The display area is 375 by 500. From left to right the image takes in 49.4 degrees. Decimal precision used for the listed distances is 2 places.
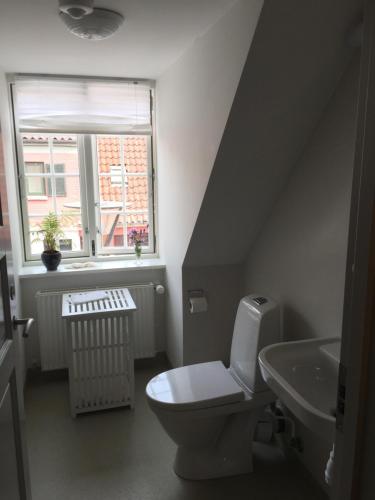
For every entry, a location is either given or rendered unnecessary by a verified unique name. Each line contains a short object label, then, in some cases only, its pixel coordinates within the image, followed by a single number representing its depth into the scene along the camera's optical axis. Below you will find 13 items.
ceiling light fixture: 1.53
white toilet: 1.97
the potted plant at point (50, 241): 2.97
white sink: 1.59
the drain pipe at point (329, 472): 1.24
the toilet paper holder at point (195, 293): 2.70
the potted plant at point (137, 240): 3.25
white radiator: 2.90
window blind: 2.90
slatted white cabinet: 2.55
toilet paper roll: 2.67
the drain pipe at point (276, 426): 2.15
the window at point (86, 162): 2.94
